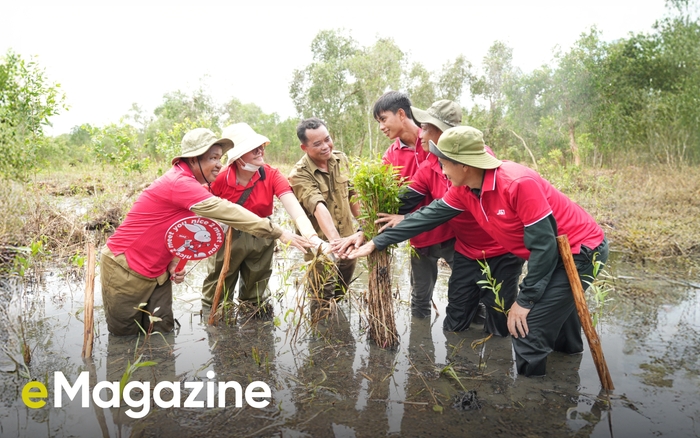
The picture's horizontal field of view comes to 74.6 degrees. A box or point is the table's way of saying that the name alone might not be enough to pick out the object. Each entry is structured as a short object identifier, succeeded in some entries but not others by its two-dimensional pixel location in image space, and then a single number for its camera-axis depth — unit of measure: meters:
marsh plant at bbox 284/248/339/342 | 3.99
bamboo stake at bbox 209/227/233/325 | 4.34
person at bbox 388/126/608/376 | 3.12
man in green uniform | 4.50
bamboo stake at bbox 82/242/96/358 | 3.70
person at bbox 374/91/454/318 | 4.22
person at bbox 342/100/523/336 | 3.83
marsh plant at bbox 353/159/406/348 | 3.86
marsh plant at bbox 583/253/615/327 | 3.19
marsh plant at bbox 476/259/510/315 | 4.07
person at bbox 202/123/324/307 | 4.21
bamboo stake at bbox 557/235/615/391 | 3.14
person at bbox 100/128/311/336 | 3.75
